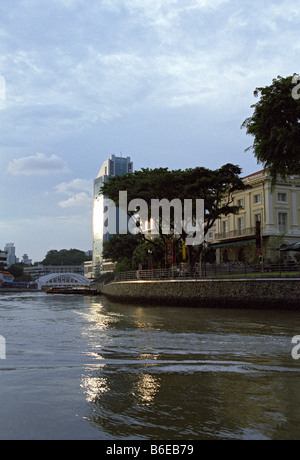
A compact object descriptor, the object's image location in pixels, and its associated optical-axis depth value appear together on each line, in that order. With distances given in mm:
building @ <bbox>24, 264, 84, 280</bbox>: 185650
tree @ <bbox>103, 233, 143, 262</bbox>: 66875
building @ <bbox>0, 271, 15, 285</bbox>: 116881
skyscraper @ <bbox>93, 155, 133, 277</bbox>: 166750
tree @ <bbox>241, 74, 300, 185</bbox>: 19469
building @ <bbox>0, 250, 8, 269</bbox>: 125275
